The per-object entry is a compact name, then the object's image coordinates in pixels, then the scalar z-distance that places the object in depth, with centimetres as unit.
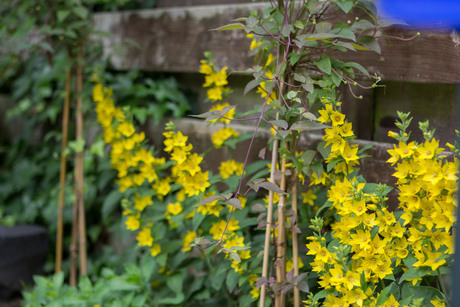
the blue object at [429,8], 155
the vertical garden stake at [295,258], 270
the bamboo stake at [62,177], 336
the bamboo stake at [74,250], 333
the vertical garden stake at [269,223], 268
